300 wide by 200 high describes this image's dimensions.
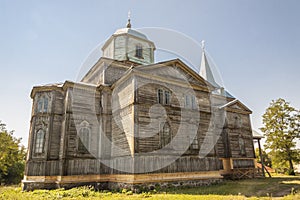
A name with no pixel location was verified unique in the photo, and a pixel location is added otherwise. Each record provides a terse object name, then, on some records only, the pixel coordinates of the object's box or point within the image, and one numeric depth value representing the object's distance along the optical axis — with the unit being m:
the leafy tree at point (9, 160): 24.53
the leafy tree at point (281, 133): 26.67
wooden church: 14.33
